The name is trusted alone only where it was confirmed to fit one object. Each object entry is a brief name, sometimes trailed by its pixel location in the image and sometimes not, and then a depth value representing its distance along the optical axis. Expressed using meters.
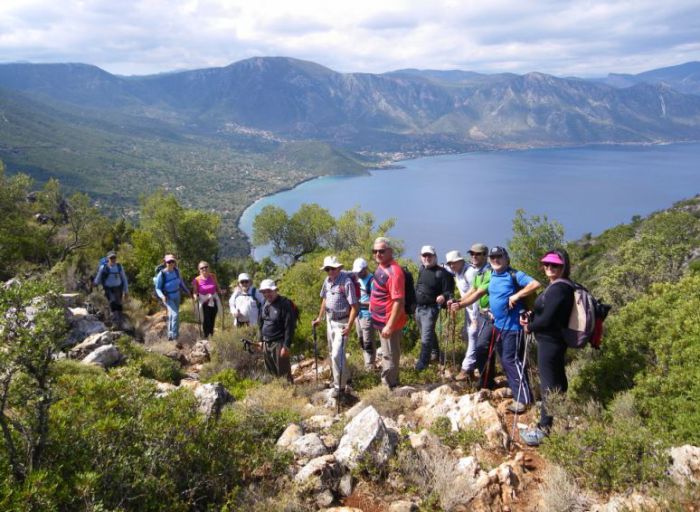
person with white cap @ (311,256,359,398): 5.95
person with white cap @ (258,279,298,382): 6.28
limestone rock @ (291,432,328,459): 4.01
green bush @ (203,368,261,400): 6.13
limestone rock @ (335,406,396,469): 3.80
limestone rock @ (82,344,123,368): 6.53
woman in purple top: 8.89
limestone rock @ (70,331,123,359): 7.05
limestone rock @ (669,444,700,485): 3.14
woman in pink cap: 4.34
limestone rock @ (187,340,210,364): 8.36
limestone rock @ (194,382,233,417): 4.52
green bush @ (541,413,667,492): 3.31
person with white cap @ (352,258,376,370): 6.70
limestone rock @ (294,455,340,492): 3.55
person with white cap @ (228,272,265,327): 7.80
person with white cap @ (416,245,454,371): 6.50
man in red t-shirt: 5.73
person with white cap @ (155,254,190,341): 9.02
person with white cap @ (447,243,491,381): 6.05
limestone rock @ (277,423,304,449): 4.16
